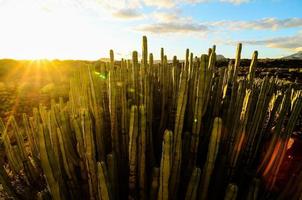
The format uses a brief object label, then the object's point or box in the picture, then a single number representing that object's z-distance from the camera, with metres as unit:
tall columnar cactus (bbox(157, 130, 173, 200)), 1.88
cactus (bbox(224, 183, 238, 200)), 1.94
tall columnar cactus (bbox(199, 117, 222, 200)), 2.08
